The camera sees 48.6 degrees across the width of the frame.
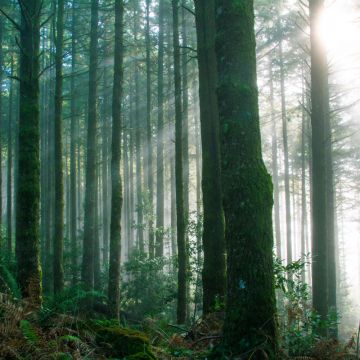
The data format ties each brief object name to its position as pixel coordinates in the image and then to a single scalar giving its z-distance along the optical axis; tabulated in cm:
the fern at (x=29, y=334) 428
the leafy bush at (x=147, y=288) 1739
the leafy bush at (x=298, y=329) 483
